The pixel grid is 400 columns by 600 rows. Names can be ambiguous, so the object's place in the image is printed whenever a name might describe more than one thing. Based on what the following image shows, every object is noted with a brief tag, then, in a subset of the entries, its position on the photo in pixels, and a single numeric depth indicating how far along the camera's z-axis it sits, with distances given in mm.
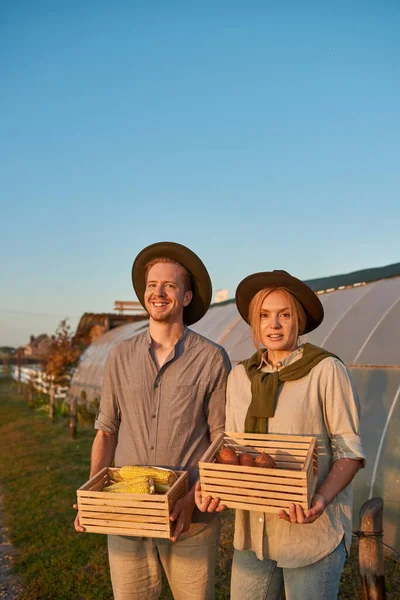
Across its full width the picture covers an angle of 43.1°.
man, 2420
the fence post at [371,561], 3400
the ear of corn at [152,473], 2189
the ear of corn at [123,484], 2157
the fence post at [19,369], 27562
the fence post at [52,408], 15047
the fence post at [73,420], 12219
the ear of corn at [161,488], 2164
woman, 2068
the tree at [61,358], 20234
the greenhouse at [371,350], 5391
